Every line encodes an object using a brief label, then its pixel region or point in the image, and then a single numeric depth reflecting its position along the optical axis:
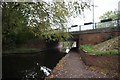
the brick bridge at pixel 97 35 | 8.09
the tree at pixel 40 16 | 3.06
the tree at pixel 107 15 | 17.08
